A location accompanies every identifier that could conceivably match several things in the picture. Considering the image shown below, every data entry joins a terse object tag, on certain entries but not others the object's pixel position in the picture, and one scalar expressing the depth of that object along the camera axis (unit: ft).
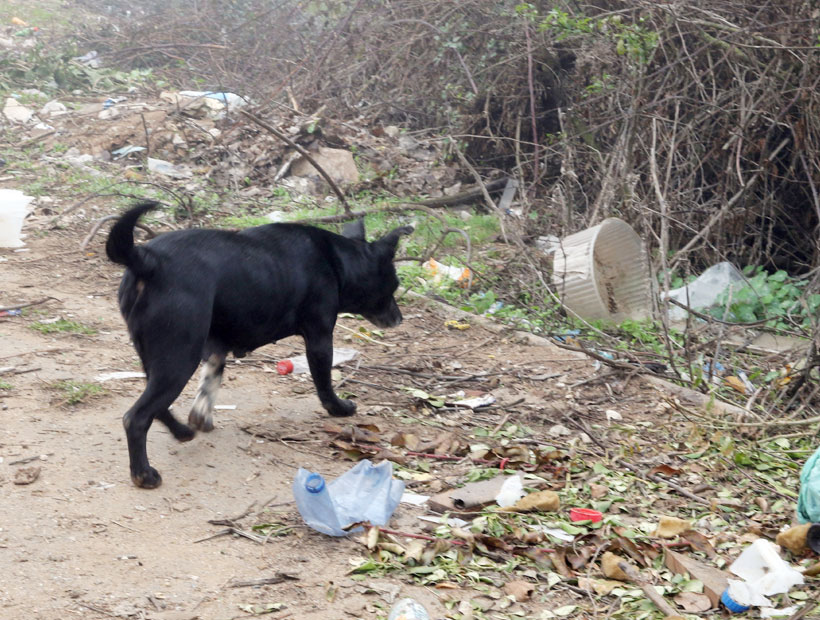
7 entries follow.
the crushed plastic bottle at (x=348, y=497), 11.27
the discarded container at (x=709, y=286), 23.75
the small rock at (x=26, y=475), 11.99
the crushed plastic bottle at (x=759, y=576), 10.50
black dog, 12.42
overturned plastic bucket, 22.40
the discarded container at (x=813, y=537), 11.66
